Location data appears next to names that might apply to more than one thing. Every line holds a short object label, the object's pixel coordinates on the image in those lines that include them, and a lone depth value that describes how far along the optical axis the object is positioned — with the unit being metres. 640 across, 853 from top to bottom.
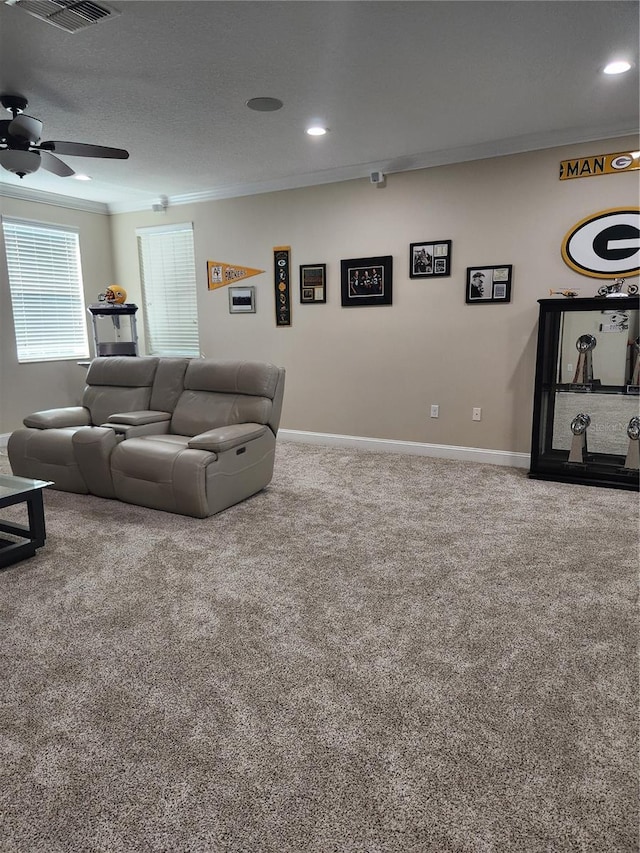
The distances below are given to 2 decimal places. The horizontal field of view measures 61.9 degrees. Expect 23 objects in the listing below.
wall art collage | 4.32
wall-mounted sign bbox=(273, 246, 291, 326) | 5.18
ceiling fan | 3.00
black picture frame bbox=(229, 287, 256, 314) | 5.41
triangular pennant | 5.42
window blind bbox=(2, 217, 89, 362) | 5.29
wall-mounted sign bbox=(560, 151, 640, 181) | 3.71
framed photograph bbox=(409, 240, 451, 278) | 4.45
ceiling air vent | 2.14
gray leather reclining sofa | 3.21
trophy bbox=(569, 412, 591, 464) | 3.95
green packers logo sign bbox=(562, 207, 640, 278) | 3.76
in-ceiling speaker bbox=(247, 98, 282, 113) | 3.21
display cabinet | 3.74
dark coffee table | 2.61
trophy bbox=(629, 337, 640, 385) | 3.68
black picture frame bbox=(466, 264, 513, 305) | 4.24
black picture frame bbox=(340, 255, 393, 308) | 4.73
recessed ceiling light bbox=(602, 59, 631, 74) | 2.78
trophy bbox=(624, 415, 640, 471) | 3.73
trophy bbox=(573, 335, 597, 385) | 3.87
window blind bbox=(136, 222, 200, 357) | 5.81
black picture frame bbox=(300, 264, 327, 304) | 5.03
